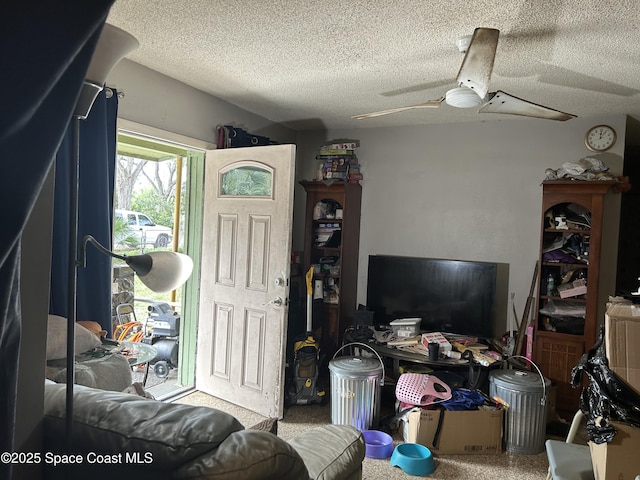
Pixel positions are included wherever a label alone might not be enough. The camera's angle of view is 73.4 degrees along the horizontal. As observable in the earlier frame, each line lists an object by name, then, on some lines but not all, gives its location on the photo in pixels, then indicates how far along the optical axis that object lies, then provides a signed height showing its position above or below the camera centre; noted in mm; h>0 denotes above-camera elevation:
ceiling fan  1853 +762
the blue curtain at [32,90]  544 +166
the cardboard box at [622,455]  1463 -723
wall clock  3417 +839
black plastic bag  1473 -554
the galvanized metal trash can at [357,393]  3027 -1153
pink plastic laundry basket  2869 -1060
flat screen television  3637 -524
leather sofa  940 -505
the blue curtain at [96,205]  2453 +70
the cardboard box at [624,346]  1466 -354
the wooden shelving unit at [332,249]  3973 -187
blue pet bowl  2559 -1362
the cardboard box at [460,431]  2807 -1284
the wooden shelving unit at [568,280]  3184 -305
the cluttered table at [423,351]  3191 -909
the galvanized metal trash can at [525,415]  2836 -1169
